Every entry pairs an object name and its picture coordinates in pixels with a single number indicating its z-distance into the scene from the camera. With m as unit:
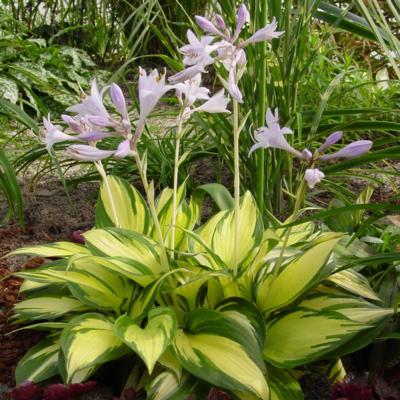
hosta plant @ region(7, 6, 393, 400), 1.28
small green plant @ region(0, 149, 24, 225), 2.11
